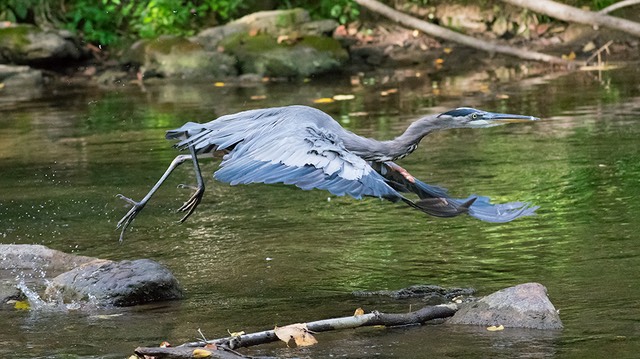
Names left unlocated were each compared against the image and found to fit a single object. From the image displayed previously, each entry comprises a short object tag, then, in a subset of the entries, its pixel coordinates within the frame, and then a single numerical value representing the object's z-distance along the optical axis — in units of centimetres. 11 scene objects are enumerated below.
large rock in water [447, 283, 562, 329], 1164
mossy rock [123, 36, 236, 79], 3903
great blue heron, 1172
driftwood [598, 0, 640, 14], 2517
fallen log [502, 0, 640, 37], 2648
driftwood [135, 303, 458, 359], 1035
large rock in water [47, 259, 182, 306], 1352
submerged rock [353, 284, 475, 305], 1294
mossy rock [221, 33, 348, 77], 3803
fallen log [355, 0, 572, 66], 3575
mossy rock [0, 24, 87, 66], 4006
